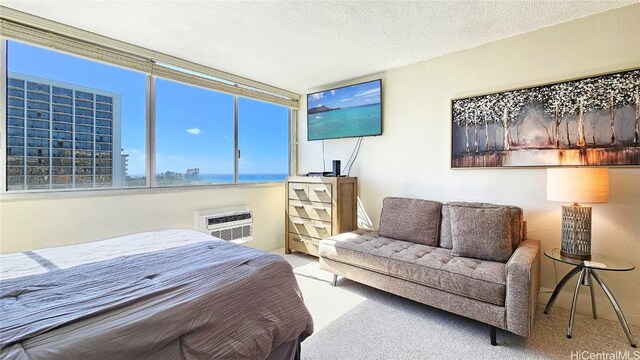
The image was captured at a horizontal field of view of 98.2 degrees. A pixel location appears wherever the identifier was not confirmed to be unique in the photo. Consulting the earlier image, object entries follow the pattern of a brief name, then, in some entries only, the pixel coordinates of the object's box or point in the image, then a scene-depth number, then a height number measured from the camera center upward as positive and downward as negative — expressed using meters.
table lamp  1.92 -0.12
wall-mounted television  3.45 +0.91
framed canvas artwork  2.09 +0.47
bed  0.87 -0.47
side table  1.85 -0.67
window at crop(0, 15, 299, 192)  2.20 +0.65
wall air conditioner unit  3.12 -0.50
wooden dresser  3.33 -0.37
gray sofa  1.80 -0.64
